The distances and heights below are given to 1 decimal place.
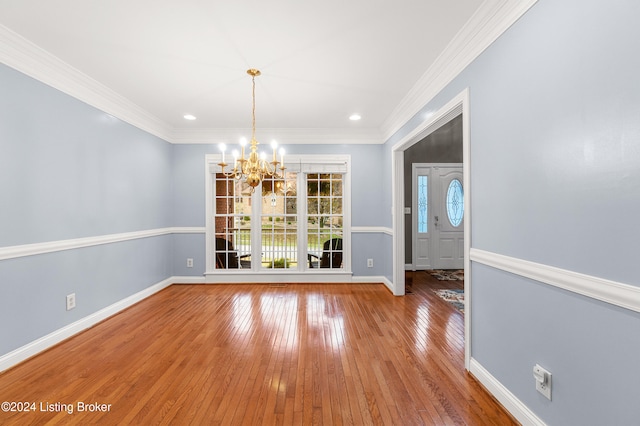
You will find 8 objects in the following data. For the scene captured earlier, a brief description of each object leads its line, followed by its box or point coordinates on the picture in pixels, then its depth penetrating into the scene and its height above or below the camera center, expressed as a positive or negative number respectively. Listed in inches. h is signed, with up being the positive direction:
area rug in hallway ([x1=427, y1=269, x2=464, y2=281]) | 218.5 -49.9
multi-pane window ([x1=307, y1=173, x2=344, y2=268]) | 203.5 -4.9
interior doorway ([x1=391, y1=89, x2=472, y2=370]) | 90.5 +13.6
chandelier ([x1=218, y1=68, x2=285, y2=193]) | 113.6 +19.2
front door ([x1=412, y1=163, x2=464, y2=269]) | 253.8 -4.8
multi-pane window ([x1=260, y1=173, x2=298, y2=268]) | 202.2 -5.4
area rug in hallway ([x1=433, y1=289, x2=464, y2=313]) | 154.7 -49.9
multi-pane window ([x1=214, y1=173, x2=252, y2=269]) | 202.4 -7.4
